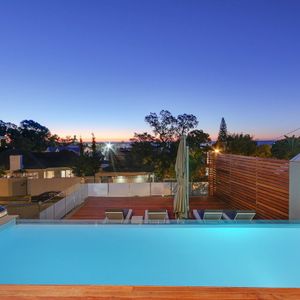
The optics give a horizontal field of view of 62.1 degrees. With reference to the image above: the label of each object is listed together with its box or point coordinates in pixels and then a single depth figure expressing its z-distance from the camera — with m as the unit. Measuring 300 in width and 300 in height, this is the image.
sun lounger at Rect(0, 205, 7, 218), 4.49
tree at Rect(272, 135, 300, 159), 18.58
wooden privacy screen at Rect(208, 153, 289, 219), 6.68
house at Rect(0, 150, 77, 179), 19.20
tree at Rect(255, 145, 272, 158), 20.27
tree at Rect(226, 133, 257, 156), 20.05
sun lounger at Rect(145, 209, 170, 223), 6.98
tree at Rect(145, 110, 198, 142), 18.16
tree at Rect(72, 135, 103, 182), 19.72
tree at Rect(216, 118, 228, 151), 35.09
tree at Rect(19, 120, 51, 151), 31.13
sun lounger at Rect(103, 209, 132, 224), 6.90
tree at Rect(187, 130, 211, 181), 15.64
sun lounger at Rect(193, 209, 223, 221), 6.76
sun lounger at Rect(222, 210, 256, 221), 6.89
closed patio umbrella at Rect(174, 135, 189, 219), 6.48
